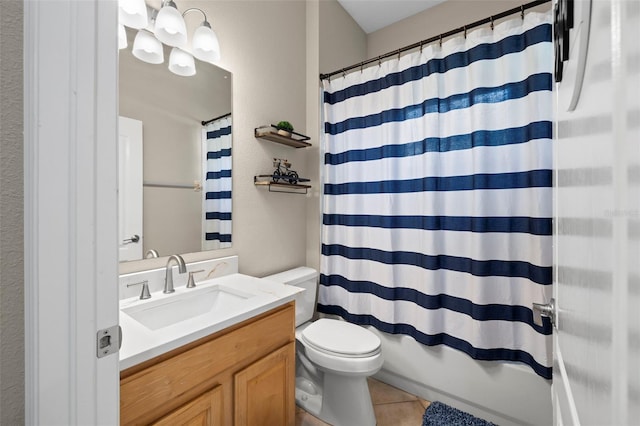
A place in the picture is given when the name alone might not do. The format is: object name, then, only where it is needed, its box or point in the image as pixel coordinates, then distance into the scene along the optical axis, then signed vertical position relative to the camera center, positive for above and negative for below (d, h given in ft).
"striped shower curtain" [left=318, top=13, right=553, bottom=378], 4.47 +0.36
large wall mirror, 4.04 +0.89
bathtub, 4.60 -3.13
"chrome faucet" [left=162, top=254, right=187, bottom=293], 4.21 -0.95
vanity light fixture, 4.01 +2.72
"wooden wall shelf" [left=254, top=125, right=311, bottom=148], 5.72 +1.64
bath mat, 5.01 -3.79
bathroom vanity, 2.65 -1.61
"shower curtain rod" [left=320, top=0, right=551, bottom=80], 4.52 +3.34
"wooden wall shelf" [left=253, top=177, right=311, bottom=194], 5.81 +0.60
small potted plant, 5.85 +1.82
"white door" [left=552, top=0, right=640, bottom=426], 0.80 -0.02
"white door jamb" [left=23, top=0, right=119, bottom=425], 1.50 +0.05
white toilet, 4.62 -2.65
